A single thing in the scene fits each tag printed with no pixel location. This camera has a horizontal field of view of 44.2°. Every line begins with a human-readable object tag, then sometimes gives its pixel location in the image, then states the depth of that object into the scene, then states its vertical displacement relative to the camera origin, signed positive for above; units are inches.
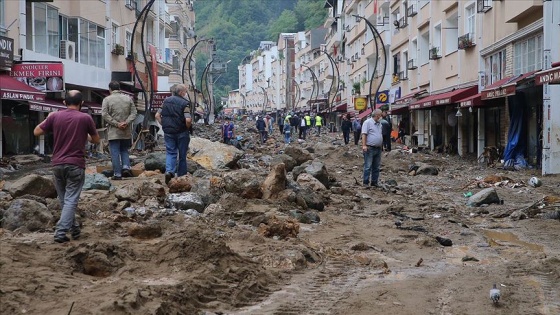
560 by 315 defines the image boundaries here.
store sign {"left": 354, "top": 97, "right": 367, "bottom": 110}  1868.8 +114.4
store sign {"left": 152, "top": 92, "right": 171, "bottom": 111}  1391.5 +94.6
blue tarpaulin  841.5 +10.8
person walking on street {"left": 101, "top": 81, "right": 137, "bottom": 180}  451.2 +20.1
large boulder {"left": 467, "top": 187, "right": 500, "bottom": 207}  494.3 -39.0
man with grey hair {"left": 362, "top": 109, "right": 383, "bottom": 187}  577.3 +5.6
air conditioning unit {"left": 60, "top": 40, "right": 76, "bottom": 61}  1091.9 +155.0
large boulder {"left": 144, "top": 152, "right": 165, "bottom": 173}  551.2 -14.4
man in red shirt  269.0 -3.3
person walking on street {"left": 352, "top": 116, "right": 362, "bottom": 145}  1428.4 +30.6
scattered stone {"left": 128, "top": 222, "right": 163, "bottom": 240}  296.0 -36.7
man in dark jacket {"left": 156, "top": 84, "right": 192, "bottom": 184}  448.1 +11.7
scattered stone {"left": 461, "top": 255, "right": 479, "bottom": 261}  294.7 -48.9
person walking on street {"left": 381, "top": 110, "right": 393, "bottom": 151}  1108.5 +16.0
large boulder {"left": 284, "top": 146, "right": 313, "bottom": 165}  709.3 -10.2
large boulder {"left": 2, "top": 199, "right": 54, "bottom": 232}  290.0 -29.7
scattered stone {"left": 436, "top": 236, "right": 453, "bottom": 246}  336.5 -47.5
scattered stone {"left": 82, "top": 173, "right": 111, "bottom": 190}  422.9 -22.2
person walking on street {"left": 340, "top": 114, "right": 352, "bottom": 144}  1427.7 +36.9
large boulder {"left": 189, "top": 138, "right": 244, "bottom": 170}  606.2 -7.8
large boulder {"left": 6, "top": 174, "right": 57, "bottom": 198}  368.2 -21.4
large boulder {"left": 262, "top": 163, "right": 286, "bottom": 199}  431.8 -23.7
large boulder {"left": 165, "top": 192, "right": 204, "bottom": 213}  382.9 -31.3
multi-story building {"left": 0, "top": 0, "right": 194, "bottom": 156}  888.9 +144.4
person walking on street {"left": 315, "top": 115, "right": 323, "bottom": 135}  2021.4 +70.8
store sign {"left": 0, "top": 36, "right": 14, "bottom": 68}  827.4 +115.9
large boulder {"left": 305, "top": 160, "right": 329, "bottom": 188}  549.0 -21.4
